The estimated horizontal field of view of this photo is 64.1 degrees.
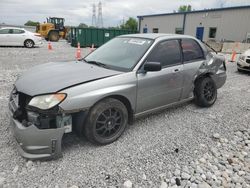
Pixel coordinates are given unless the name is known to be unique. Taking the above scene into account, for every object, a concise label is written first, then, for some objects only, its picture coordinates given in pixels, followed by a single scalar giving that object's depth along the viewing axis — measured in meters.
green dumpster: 18.66
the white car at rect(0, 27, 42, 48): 14.23
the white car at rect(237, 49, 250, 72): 8.12
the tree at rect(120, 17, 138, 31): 63.46
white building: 20.81
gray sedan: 2.37
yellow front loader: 23.48
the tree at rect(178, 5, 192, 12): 58.29
